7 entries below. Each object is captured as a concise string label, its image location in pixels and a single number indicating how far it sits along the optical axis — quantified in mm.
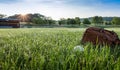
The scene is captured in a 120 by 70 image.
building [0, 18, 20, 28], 21636
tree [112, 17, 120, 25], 33252
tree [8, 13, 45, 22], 31226
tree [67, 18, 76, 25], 28978
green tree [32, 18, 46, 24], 25957
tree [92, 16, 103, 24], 32835
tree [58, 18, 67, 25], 27204
